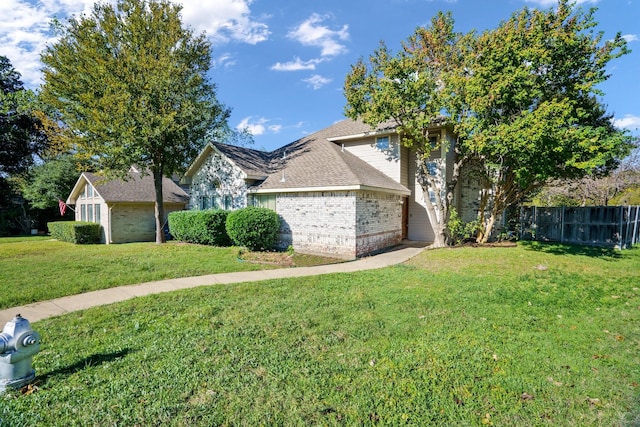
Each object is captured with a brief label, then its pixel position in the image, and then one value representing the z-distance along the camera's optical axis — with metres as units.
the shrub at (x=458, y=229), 13.69
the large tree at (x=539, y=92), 10.29
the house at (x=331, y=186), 12.55
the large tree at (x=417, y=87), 12.80
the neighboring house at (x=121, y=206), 18.80
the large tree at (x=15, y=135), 29.23
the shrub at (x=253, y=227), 12.88
